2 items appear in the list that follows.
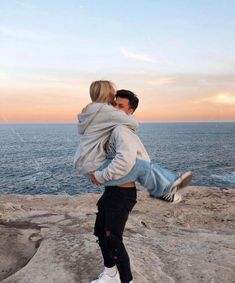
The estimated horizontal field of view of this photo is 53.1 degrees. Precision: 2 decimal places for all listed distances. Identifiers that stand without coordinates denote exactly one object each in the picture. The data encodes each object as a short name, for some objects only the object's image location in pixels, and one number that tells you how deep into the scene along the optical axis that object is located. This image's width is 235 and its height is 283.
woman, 3.07
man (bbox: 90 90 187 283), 2.96
